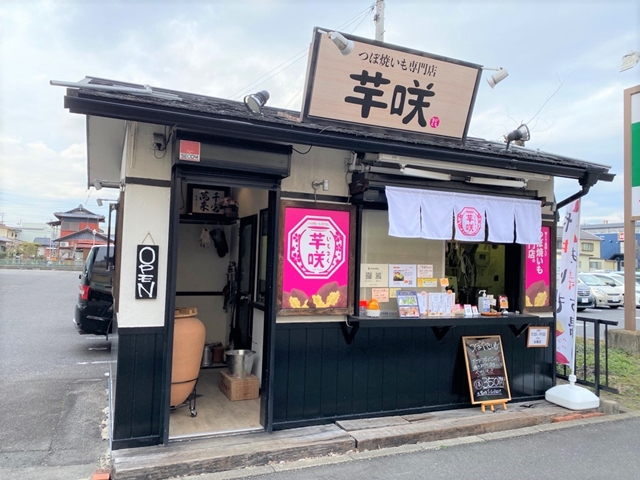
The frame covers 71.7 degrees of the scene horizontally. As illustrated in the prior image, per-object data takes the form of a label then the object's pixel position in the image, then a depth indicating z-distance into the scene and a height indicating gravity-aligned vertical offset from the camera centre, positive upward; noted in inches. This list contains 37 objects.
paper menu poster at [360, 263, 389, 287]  211.3 -3.4
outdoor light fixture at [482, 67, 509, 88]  212.2 +94.1
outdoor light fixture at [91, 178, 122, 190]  304.6 +53.1
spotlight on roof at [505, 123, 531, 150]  219.3 +68.2
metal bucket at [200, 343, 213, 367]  283.5 -60.1
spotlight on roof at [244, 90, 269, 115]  162.9 +59.5
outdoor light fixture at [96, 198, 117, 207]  308.0 +41.1
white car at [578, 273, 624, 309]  742.5 -33.6
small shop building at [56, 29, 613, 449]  167.2 +15.1
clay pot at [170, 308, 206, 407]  184.4 -38.3
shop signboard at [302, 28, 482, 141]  185.6 +81.2
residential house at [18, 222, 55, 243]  3346.5 +193.6
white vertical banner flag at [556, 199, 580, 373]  237.6 -8.2
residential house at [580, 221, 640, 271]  1779.0 +121.4
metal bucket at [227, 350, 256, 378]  228.4 -51.2
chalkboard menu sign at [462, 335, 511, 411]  219.0 -49.6
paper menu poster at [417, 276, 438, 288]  222.5 -6.4
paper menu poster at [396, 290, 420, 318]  208.2 -16.8
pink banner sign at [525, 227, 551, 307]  241.4 +0.2
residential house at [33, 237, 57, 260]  2345.7 +53.7
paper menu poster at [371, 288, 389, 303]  212.5 -12.6
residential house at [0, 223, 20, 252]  2433.3 +151.3
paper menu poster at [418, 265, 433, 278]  223.1 -0.9
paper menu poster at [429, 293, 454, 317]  214.4 -17.2
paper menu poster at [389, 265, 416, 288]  217.3 -3.6
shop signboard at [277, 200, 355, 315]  189.9 +3.1
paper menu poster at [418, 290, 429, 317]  212.4 -16.5
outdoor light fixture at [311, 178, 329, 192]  196.9 +36.4
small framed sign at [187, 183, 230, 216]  284.7 +41.4
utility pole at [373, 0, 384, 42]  438.9 +247.6
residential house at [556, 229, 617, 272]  1815.9 +81.8
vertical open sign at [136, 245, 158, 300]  166.7 -4.1
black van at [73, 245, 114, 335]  346.0 -31.8
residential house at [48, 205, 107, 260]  2016.5 +122.3
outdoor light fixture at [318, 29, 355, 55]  171.0 +87.7
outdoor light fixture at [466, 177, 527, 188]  216.8 +44.8
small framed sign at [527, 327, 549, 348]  239.8 -35.1
